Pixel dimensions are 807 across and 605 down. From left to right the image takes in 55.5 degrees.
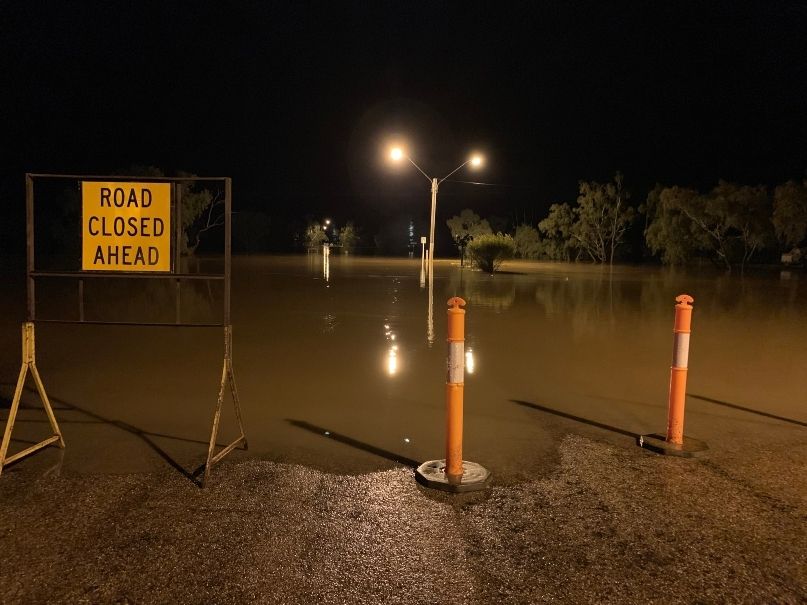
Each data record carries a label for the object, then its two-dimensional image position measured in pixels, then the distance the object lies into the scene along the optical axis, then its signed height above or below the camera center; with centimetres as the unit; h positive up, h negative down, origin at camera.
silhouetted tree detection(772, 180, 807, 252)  4569 +242
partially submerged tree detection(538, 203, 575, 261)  6688 +139
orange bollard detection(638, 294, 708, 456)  653 -126
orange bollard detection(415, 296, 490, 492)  545 -136
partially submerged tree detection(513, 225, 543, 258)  7419 +2
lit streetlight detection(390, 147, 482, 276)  3569 +383
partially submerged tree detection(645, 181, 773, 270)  4950 +172
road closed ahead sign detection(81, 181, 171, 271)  594 +3
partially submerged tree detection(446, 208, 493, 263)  7988 +191
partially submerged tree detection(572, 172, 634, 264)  6357 +238
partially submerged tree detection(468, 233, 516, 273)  4238 -48
